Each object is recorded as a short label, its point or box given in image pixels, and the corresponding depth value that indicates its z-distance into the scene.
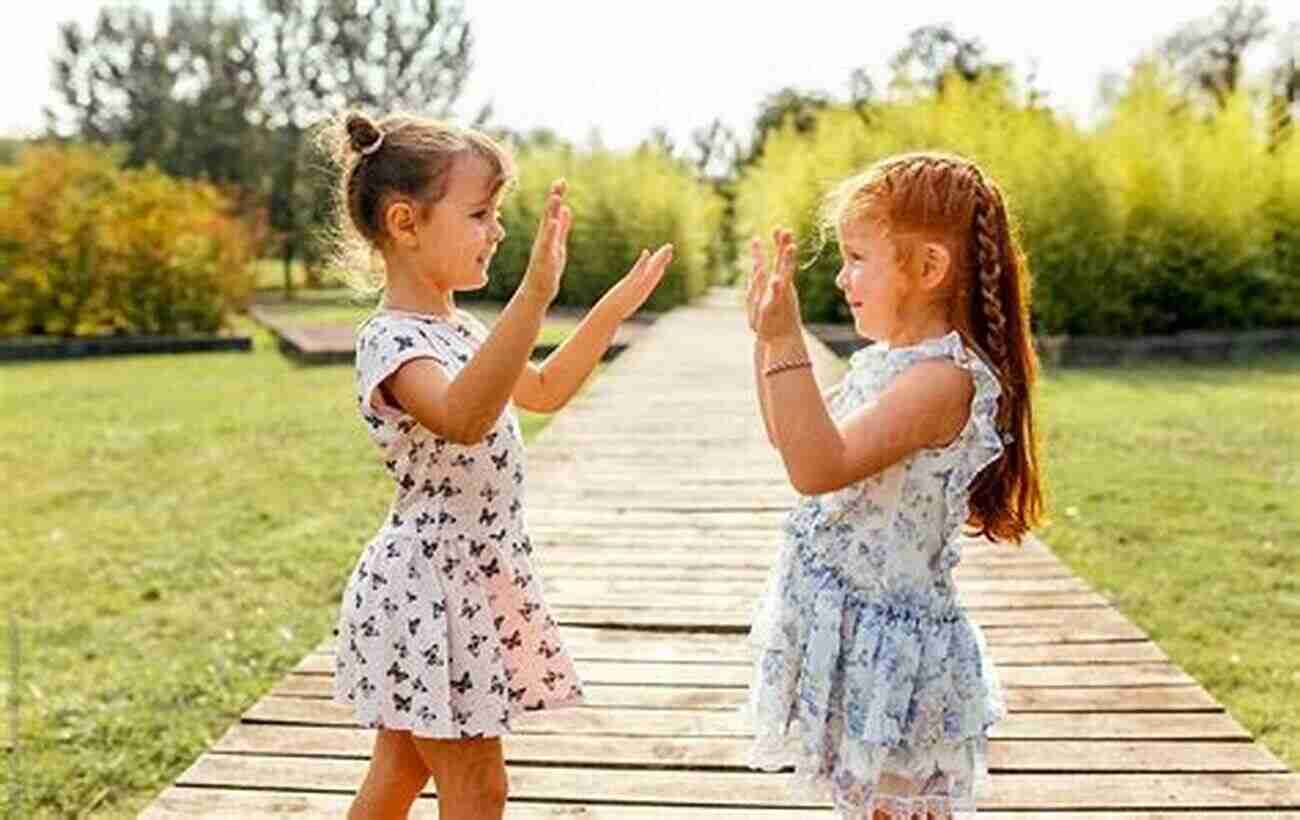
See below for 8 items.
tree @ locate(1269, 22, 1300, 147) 38.31
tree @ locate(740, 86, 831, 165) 38.00
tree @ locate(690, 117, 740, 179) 39.59
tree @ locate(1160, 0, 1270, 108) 46.38
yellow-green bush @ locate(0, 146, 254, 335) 16.39
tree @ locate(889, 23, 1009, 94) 45.69
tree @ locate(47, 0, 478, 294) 34.84
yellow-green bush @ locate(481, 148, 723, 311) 18.72
